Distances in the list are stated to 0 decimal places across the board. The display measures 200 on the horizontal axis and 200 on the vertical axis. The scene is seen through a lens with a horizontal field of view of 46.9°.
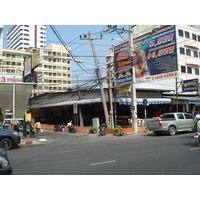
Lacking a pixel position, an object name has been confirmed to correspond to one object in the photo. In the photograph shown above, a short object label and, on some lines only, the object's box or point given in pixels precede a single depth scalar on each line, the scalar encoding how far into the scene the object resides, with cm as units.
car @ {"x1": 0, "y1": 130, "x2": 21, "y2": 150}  1313
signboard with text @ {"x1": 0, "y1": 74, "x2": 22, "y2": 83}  2405
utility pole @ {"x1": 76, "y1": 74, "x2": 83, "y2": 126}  2699
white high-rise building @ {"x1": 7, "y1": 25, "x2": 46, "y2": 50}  11862
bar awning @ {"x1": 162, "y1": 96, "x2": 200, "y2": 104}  3004
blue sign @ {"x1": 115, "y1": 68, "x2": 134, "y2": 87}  2125
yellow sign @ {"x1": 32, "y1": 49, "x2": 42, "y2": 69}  2037
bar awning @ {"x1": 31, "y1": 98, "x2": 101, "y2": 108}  2515
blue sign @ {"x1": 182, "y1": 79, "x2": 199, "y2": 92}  2881
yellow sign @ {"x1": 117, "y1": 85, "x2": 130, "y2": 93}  2222
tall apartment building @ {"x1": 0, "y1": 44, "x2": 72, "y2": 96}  7593
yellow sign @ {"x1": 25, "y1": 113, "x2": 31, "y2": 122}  2018
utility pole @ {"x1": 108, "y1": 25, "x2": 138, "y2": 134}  2102
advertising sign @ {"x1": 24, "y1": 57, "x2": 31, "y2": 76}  2161
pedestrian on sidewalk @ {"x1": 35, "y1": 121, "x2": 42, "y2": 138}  2175
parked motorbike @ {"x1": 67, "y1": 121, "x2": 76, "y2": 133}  2486
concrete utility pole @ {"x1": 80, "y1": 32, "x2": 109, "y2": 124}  2166
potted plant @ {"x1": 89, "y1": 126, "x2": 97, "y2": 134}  2323
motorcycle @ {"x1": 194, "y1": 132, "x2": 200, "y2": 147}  1095
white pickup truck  1766
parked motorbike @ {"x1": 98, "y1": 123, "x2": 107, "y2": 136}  2103
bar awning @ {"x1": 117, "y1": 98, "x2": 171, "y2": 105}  2490
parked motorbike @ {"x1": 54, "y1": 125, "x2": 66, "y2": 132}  2692
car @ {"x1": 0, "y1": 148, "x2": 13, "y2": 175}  524
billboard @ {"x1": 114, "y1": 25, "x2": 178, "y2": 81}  3575
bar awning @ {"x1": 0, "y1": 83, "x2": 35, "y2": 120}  1747
